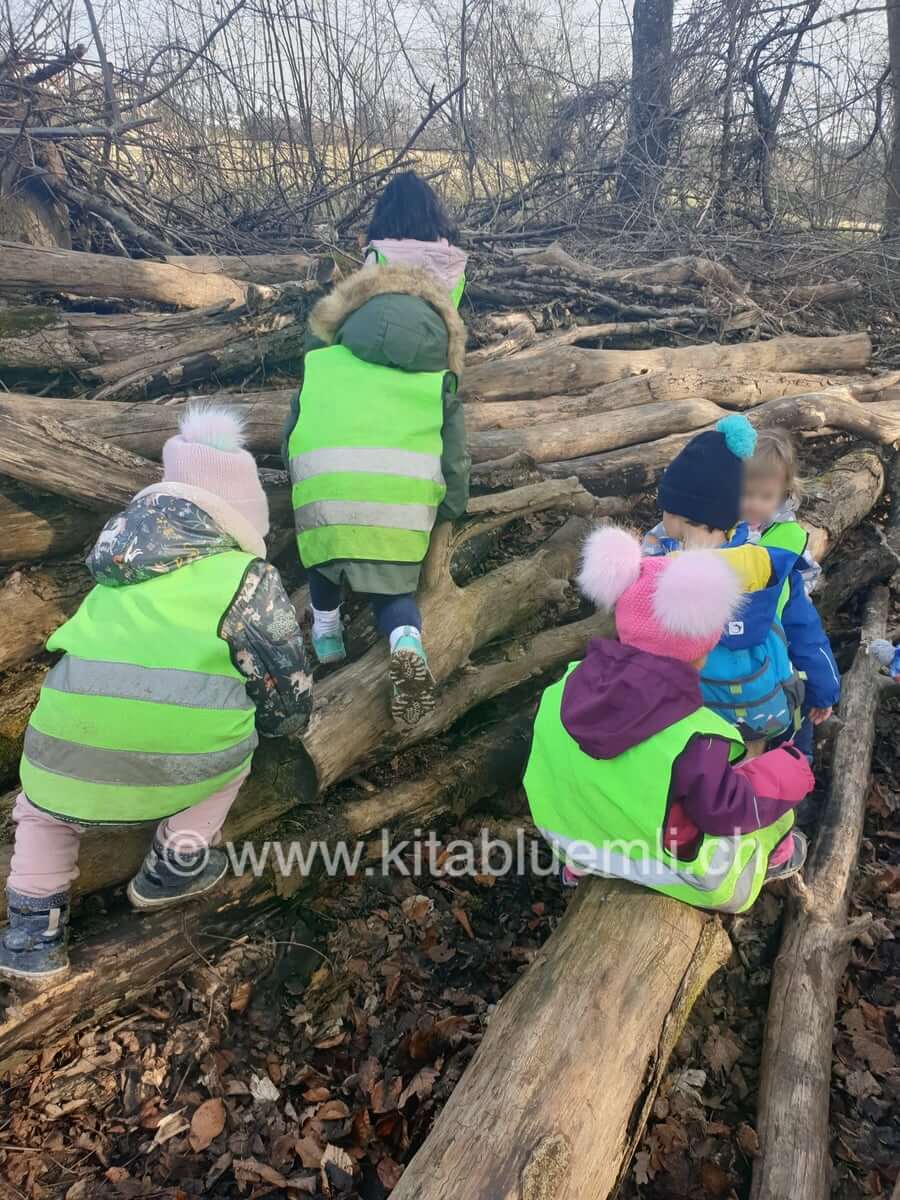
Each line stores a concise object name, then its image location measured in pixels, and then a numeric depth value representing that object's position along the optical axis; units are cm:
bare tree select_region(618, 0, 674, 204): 1021
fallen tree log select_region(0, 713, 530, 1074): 253
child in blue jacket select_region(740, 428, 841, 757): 336
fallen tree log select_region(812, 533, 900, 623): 513
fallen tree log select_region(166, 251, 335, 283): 660
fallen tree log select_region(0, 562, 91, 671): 363
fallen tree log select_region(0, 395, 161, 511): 355
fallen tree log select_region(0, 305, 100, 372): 491
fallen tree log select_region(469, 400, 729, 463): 527
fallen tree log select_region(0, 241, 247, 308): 558
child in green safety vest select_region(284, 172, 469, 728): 364
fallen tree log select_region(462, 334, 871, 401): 612
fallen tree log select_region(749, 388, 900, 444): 607
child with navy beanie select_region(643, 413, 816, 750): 289
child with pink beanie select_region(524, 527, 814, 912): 235
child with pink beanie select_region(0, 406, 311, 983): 246
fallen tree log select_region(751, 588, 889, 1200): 236
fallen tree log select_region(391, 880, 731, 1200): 189
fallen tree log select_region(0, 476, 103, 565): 384
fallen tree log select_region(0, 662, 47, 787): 328
